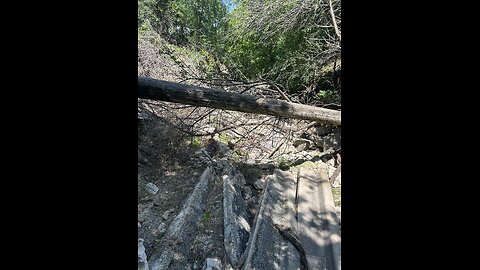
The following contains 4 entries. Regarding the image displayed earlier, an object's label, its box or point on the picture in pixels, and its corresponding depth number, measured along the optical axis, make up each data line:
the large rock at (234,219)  2.45
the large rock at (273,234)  2.19
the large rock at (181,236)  2.39
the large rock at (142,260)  2.18
